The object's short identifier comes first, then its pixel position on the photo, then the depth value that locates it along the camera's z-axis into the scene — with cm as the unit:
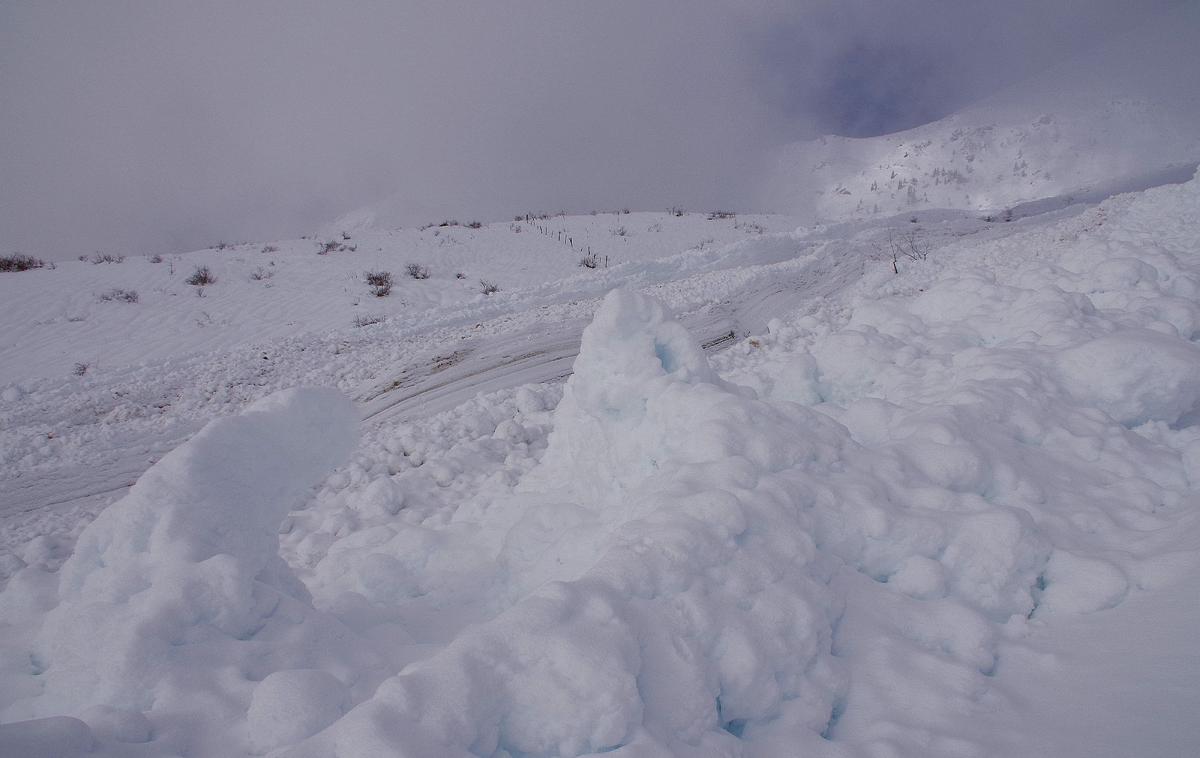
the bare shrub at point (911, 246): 1074
